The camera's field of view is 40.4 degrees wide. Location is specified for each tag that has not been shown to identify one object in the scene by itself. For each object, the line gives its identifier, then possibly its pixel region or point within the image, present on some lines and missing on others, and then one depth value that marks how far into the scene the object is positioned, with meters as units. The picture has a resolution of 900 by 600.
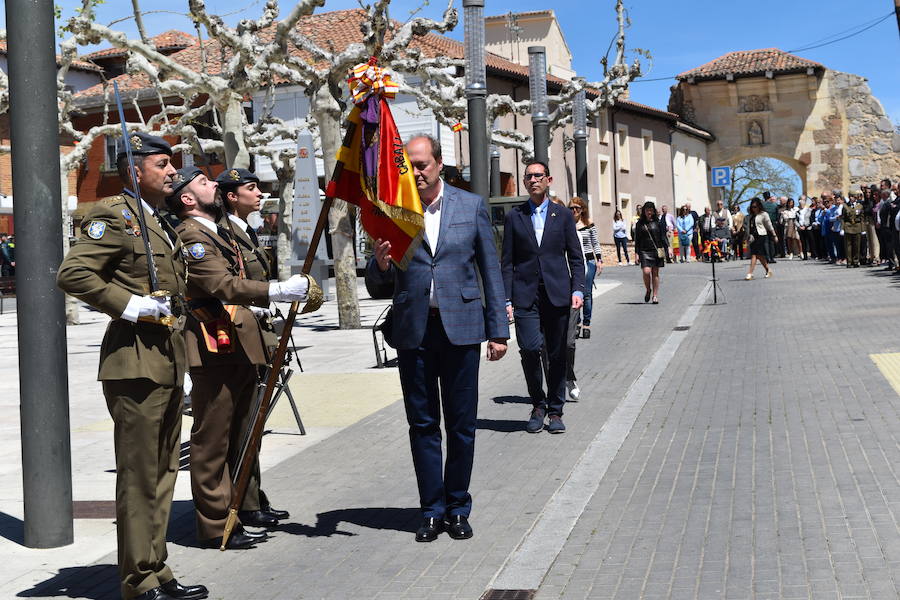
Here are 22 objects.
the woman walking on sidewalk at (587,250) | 14.87
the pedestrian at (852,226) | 29.64
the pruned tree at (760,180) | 76.56
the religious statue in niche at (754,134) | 58.12
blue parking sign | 42.75
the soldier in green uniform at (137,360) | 4.68
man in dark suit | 9.05
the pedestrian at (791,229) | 39.09
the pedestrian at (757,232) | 26.41
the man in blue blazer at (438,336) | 5.89
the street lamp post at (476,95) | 14.27
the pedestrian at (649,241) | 20.56
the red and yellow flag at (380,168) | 5.75
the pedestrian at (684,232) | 41.88
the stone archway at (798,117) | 55.47
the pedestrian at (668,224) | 39.81
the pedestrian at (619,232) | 40.58
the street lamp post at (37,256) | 5.74
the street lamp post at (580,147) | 28.22
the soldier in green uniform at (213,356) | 5.73
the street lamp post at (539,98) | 21.09
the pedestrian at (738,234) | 38.07
